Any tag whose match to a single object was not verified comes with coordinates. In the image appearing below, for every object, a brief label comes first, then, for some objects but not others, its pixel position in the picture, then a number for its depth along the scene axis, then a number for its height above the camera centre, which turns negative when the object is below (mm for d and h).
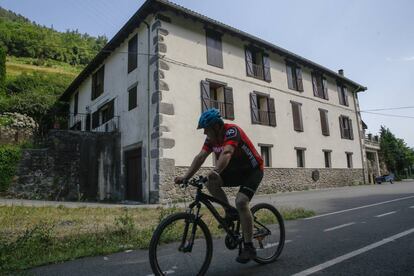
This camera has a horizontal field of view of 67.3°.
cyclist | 3176 +197
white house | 13719 +4709
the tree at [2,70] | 21412 +8486
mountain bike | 2800 -520
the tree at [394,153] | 36156 +3070
